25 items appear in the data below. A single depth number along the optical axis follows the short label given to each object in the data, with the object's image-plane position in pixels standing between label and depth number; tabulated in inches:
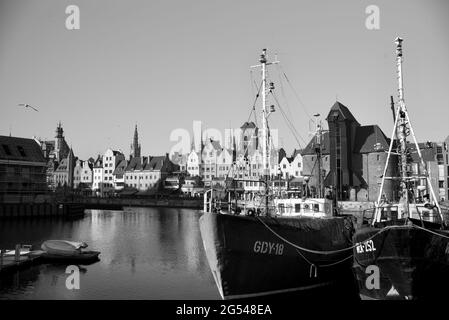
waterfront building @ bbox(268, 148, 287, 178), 4901.6
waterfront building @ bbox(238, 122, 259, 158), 5462.6
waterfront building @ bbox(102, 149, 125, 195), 6186.0
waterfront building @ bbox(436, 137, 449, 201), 3240.7
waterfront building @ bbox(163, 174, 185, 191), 5502.0
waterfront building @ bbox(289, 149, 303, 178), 4635.8
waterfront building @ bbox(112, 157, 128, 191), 6018.7
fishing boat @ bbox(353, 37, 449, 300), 759.1
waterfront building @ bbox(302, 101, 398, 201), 3142.2
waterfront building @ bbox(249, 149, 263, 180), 4734.3
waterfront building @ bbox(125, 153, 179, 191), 5620.1
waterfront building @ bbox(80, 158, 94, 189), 6465.1
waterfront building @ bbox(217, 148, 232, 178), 5725.9
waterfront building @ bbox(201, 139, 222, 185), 5718.5
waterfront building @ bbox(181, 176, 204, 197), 5284.0
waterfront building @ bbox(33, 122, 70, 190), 6973.4
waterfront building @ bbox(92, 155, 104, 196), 6285.9
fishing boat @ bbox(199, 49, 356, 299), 831.7
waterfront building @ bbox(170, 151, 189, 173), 6077.8
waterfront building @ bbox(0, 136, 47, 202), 3240.7
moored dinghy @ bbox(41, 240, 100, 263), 1336.1
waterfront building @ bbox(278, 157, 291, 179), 4768.2
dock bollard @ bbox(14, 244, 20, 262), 1207.3
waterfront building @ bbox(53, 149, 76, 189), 6264.8
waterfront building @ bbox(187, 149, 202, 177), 5871.1
